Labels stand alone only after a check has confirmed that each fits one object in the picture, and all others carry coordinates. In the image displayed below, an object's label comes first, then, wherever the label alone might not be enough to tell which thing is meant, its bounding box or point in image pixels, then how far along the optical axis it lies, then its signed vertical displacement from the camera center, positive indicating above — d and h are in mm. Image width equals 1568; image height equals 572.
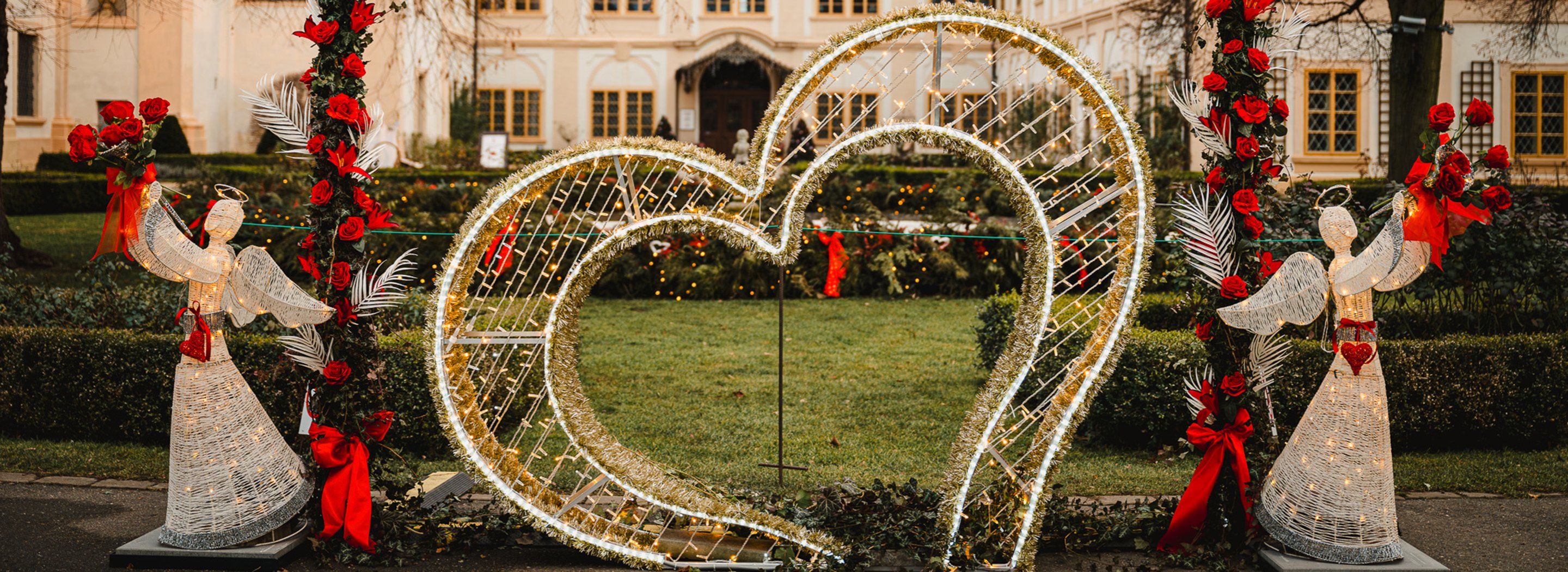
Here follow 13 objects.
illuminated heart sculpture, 4633 -82
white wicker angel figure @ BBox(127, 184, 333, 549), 4824 -540
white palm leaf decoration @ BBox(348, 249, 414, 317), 5008 -72
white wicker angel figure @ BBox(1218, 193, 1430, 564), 4750 -567
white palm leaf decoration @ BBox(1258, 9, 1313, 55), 4926 +1022
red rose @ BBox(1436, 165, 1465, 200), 4445 +356
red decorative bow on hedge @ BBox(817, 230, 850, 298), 8320 +77
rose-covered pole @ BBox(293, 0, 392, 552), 4930 +83
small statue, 15943 +1903
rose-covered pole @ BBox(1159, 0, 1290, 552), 4883 +167
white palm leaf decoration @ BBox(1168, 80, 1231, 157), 4949 +680
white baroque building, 21703 +4405
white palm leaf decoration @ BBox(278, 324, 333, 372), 4977 -321
